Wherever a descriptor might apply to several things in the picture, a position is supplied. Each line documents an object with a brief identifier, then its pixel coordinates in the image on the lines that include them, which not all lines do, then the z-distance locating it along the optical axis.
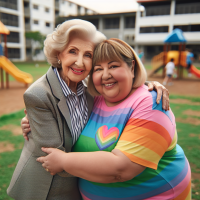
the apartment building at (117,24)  39.25
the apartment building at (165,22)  30.73
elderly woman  1.60
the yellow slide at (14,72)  13.11
